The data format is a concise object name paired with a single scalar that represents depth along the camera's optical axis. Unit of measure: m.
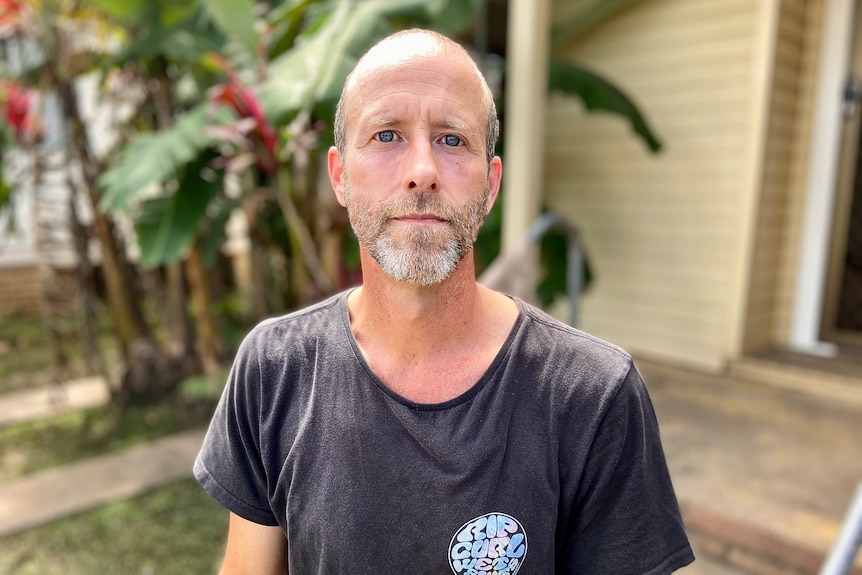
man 0.91
